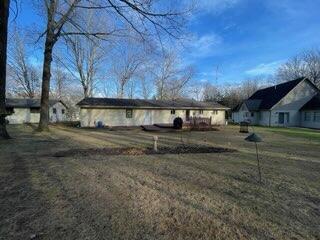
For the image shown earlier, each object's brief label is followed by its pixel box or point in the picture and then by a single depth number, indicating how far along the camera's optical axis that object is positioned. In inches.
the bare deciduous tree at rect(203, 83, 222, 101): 1762.5
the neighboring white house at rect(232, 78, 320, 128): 1057.9
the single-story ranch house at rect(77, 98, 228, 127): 917.0
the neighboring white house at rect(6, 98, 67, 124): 1288.9
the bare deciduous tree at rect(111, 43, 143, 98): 1422.8
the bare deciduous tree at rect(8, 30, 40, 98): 1480.8
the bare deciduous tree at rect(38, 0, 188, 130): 553.2
